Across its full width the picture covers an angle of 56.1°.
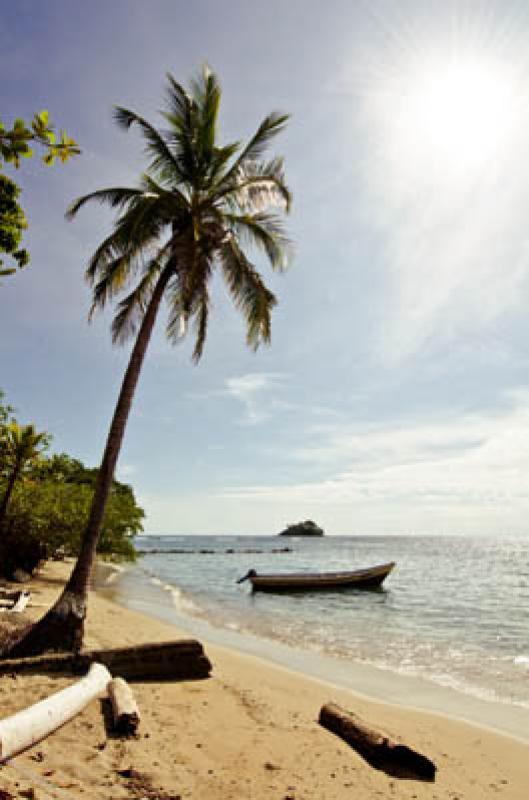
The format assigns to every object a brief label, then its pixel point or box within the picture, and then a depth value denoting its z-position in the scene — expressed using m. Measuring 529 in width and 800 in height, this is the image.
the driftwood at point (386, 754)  5.50
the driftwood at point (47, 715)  4.45
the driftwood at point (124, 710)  5.68
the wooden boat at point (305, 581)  30.48
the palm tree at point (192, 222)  10.52
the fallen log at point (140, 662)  7.59
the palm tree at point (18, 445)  17.31
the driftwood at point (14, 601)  13.01
